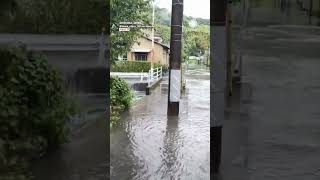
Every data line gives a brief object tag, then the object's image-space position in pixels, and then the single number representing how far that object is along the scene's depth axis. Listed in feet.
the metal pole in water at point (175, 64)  32.53
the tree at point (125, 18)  30.76
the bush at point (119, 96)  33.53
